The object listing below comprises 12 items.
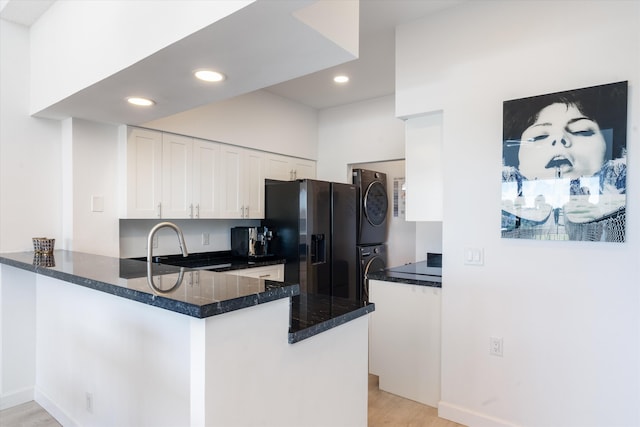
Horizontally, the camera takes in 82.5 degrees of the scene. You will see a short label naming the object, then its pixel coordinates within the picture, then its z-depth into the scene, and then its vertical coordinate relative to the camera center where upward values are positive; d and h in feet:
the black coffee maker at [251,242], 12.29 -1.09
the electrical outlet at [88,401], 6.32 -3.36
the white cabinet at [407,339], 8.29 -3.08
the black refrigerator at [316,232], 11.93 -0.75
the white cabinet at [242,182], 11.85 +0.93
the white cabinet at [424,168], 8.36 +1.01
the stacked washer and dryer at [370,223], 14.01 -0.54
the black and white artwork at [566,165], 5.99 +0.80
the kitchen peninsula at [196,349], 3.78 -1.86
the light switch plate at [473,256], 7.43 -0.93
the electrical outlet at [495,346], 7.24 -2.71
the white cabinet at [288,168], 13.44 +1.64
